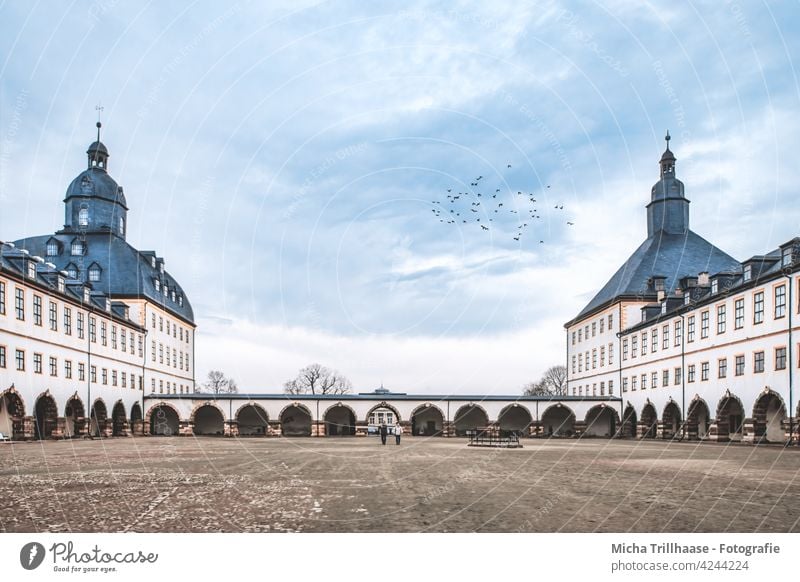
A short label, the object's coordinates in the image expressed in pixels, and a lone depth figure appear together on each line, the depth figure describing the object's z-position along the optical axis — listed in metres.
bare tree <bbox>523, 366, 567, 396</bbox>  112.30
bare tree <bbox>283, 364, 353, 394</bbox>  108.00
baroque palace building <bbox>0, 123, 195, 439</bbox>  39.91
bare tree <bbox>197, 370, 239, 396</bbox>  120.03
